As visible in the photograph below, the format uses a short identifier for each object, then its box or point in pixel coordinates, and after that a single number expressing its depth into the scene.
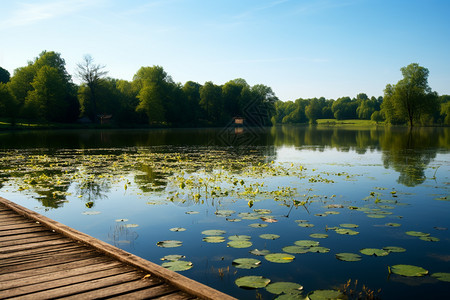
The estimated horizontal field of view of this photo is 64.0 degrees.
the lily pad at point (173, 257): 5.32
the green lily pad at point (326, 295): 4.07
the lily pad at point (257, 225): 6.98
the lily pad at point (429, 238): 6.14
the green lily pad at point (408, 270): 4.71
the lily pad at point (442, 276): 4.60
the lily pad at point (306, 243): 5.85
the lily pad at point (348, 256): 5.26
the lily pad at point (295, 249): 5.55
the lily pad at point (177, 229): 6.81
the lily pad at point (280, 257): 5.16
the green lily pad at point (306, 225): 7.02
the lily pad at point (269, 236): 6.22
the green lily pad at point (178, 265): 4.88
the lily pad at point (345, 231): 6.49
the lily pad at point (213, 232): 6.55
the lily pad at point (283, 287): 4.22
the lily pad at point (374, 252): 5.42
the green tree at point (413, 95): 74.81
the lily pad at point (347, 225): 6.93
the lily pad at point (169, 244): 5.93
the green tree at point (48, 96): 63.00
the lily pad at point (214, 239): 6.09
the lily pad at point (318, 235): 6.29
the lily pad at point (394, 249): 5.60
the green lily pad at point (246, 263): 4.97
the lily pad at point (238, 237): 6.11
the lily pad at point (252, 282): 4.38
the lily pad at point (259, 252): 5.44
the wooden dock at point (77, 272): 3.68
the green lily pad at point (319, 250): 5.61
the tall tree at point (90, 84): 73.38
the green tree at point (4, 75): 91.96
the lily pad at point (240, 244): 5.78
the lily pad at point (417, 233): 6.40
